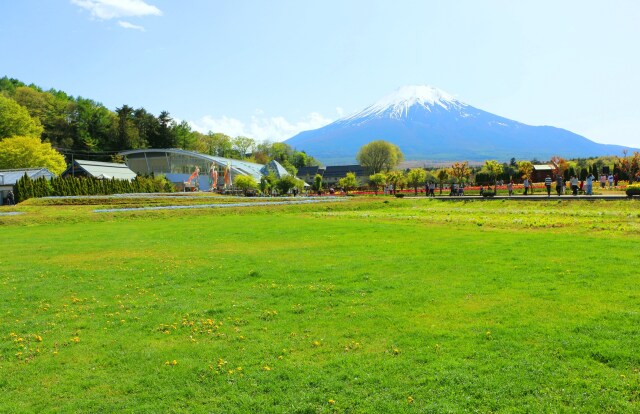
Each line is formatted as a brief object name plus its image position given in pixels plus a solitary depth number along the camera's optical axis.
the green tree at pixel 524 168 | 64.47
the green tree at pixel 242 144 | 143.88
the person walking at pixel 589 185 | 36.41
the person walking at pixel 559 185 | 37.88
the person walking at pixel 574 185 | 37.12
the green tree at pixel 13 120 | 74.94
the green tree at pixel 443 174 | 63.58
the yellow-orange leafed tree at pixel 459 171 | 63.19
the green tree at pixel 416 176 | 69.94
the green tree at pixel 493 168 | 73.44
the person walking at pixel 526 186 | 42.47
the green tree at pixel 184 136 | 111.81
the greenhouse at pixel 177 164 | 96.85
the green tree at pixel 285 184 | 69.31
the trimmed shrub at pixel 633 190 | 31.14
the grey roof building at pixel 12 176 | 51.28
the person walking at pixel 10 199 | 42.68
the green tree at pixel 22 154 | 65.75
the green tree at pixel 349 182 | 82.89
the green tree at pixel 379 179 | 75.25
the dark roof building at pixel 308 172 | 145.62
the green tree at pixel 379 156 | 123.25
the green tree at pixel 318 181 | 88.72
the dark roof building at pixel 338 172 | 144.56
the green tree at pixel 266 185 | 72.66
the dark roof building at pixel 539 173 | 77.56
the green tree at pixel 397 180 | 72.25
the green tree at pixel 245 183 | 73.94
